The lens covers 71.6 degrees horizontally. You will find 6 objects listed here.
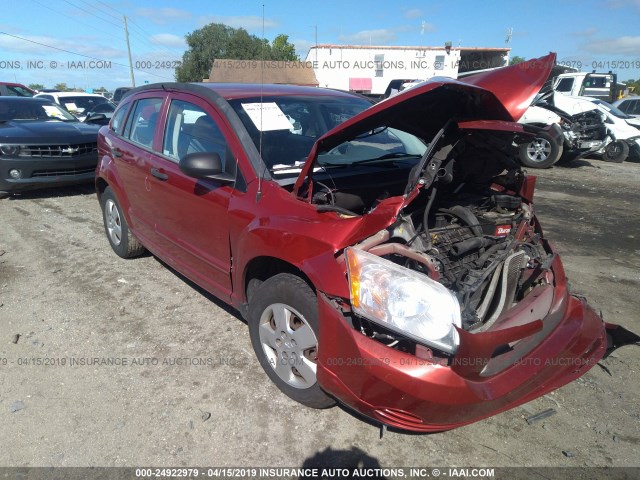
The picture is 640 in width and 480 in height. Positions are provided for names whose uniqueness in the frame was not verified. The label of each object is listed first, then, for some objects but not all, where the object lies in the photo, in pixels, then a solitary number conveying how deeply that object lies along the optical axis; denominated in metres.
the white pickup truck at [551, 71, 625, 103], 15.34
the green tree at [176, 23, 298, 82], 40.12
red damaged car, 1.96
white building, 27.52
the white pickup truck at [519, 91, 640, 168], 10.61
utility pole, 34.28
